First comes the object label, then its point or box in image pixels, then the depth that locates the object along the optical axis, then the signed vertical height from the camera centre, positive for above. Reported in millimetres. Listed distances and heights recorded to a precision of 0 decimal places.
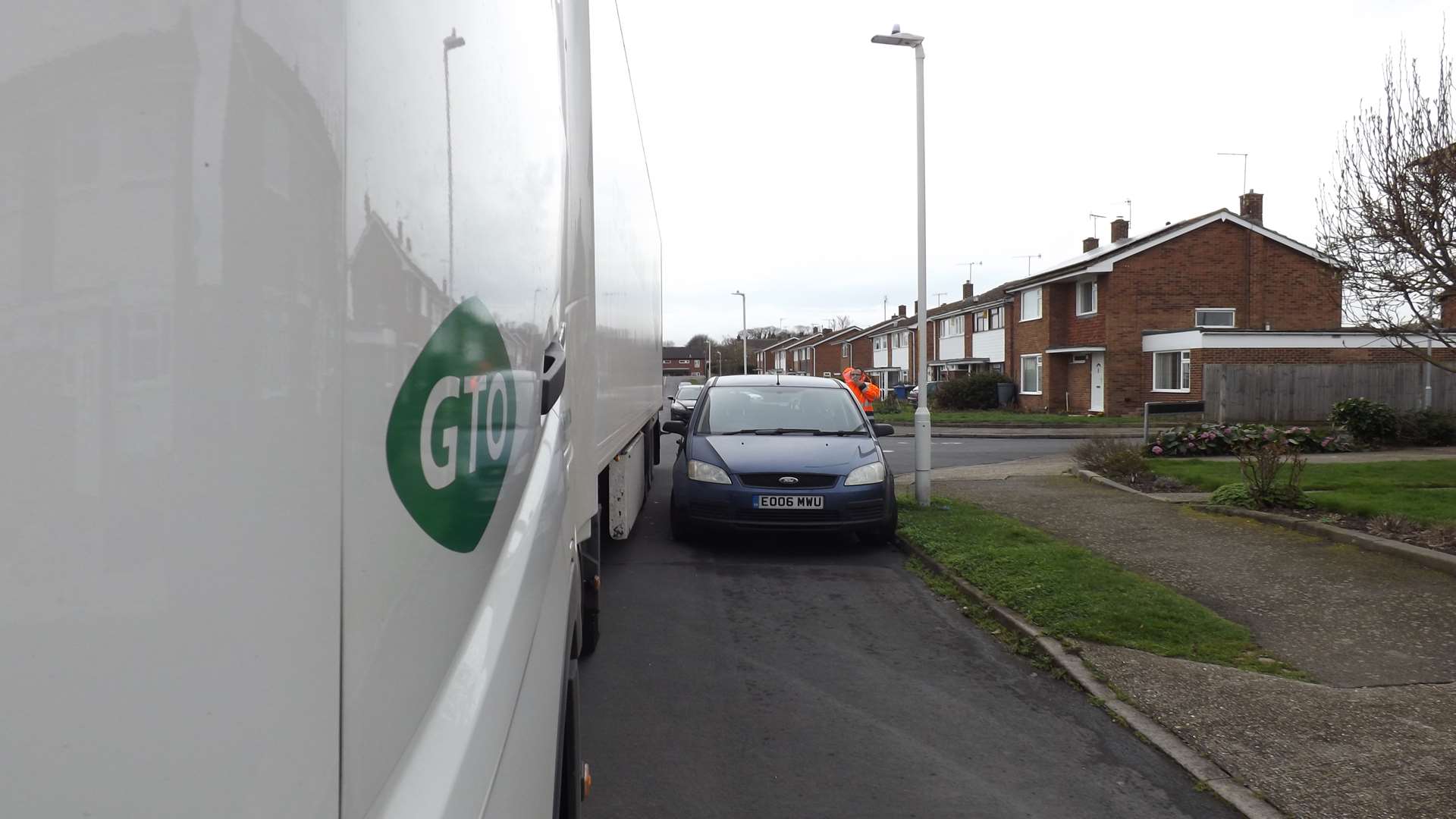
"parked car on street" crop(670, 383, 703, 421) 22973 -312
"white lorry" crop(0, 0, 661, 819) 551 -25
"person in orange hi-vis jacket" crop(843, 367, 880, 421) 25938 -75
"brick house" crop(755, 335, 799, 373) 103312 +3087
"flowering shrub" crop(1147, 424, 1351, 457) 16609 -962
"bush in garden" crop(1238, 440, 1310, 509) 9891 -975
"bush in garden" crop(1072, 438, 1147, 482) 13194 -1053
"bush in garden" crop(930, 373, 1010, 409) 40031 -337
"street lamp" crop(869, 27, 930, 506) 10812 +237
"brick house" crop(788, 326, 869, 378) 81875 +2721
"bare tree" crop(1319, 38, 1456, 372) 9133 +1623
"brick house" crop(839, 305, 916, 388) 62875 +2423
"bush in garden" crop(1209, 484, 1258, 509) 10172 -1199
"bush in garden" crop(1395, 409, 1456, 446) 18656 -918
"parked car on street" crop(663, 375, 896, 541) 8664 -856
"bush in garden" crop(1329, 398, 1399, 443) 18547 -744
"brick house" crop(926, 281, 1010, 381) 44906 +2482
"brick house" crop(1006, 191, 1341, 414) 35031 +3331
